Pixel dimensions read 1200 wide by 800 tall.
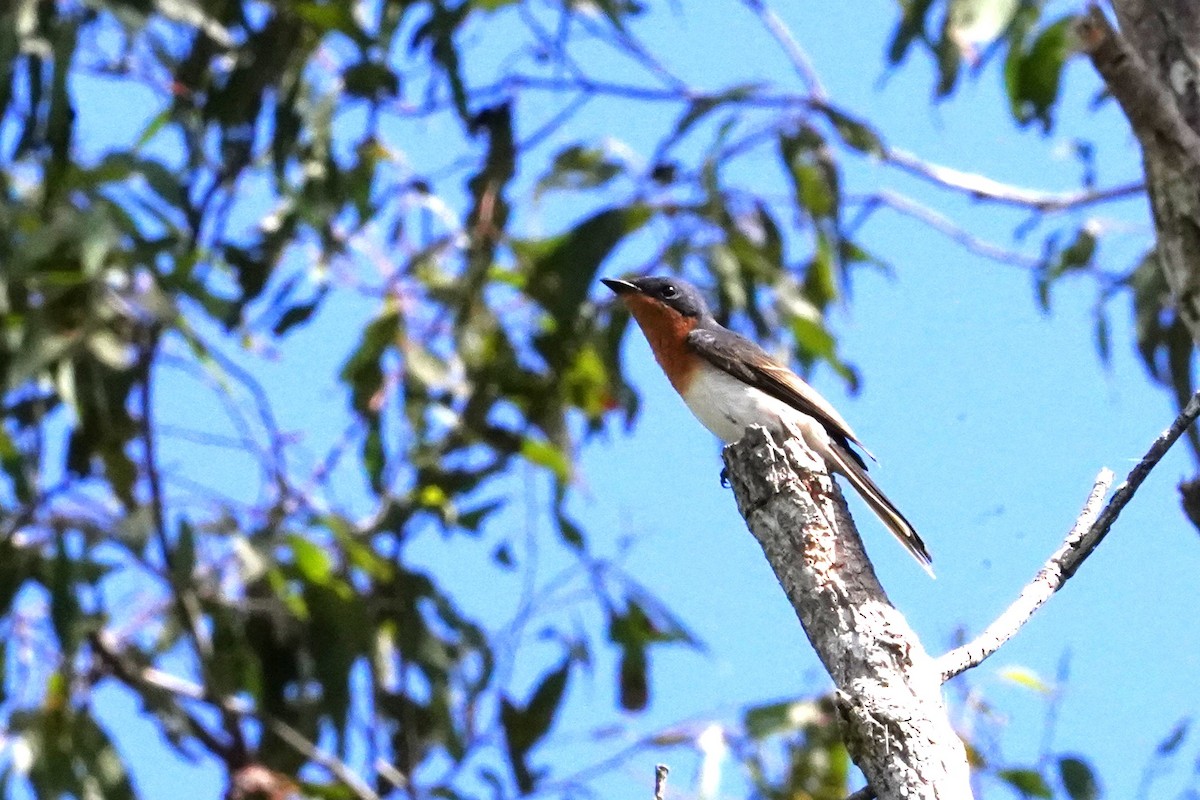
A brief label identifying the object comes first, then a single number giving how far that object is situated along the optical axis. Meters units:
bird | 10.28
